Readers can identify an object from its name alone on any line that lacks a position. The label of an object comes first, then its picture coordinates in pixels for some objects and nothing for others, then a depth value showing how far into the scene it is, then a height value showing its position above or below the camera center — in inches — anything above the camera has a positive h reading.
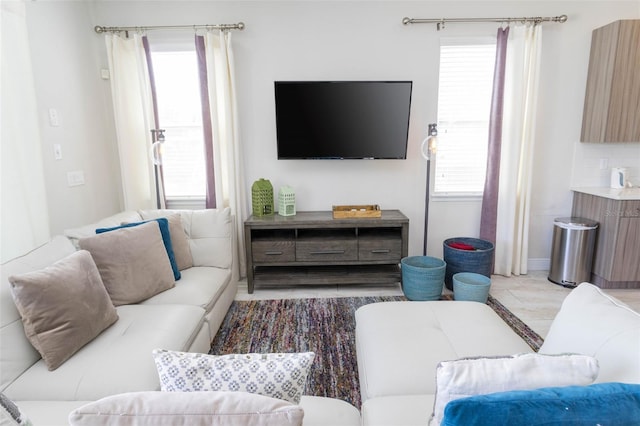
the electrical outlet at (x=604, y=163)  134.3 -2.6
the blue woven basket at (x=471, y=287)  106.1 -40.1
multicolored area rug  78.7 -49.3
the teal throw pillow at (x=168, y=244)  91.4 -22.6
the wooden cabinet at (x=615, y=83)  116.4 +25.2
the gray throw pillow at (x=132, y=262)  75.4 -23.5
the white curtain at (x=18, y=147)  87.9 +3.0
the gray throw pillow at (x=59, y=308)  55.9 -25.1
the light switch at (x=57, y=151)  107.4 +2.2
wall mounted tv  121.9 +13.5
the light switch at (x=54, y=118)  106.1 +12.4
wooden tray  124.8 -20.1
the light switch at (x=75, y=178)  113.3 -6.6
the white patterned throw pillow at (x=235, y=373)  33.3 -20.9
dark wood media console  121.6 -31.7
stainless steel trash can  121.5 -33.0
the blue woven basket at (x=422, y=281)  113.7 -40.9
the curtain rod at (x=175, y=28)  122.9 +46.0
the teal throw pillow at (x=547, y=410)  26.9 -19.7
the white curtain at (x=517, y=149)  124.3 +2.8
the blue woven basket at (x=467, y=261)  119.0 -35.8
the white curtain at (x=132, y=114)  124.1 +15.9
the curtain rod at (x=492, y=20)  122.6 +48.3
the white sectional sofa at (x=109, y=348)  48.1 -33.3
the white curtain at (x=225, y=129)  124.6 +10.6
